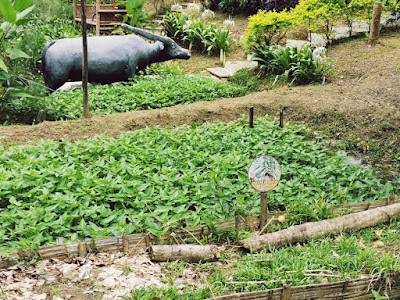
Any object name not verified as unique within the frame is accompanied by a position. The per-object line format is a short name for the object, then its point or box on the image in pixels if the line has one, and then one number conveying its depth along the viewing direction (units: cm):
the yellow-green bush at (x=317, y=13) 1158
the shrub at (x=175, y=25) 1523
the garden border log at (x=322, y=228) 444
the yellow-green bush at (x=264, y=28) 1152
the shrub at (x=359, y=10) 1173
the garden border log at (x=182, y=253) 423
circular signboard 441
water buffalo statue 1016
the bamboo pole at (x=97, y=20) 1508
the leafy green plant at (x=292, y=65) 1049
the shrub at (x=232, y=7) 1633
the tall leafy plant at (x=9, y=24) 786
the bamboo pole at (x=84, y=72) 742
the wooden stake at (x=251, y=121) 743
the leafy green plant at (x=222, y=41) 1364
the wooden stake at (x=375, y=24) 1121
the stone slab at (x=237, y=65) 1254
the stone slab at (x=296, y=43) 1222
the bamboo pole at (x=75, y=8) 1635
